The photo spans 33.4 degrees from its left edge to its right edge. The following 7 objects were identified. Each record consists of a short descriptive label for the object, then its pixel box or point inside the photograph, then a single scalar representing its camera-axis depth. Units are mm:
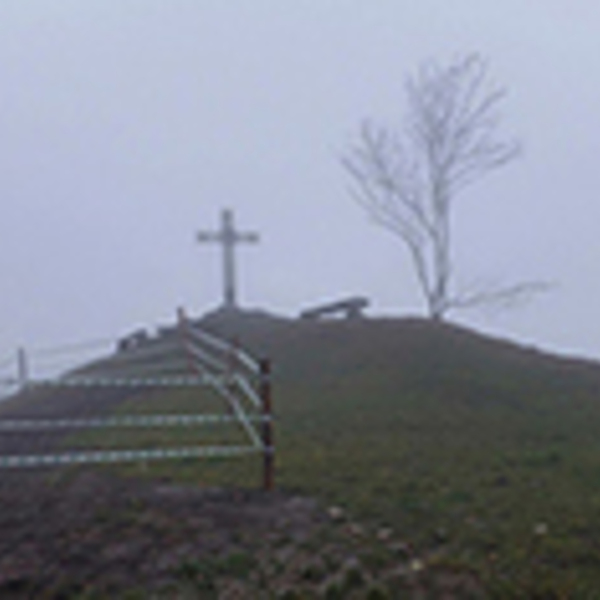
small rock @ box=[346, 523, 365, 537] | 6625
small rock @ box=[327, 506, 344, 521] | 7086
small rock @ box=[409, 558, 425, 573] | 5840
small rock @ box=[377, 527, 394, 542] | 6512
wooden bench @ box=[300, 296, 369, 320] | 23828
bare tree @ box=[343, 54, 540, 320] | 29234
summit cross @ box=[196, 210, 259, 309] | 26812
